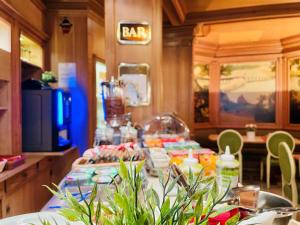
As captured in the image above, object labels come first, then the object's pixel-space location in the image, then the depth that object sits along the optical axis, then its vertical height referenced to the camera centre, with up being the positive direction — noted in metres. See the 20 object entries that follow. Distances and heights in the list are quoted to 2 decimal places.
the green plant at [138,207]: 0.50 -0.18
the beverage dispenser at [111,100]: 2.49 +0.06
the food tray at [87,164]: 1.61 -0.32
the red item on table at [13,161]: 2.78 -0.53
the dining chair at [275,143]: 5.18 -0.64
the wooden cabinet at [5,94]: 3.06 +0.14
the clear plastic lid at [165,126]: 2.75 -0.18
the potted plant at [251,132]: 5.89 -0.51
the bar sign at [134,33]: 3.01 +0.76
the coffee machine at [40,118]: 3.46 -0.13
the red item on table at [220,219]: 0.79 -0.30
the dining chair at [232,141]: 5.40 -0.65
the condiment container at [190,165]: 1.43 -0.29
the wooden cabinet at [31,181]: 2.72 -0.83
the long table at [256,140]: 5.57 -0.65
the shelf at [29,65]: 3.64 +0.55
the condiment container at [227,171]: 1.32 -0.29
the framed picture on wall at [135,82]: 3.10 +0.26
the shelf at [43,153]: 3.50 -0.55
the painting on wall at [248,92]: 6.72 +0.33
